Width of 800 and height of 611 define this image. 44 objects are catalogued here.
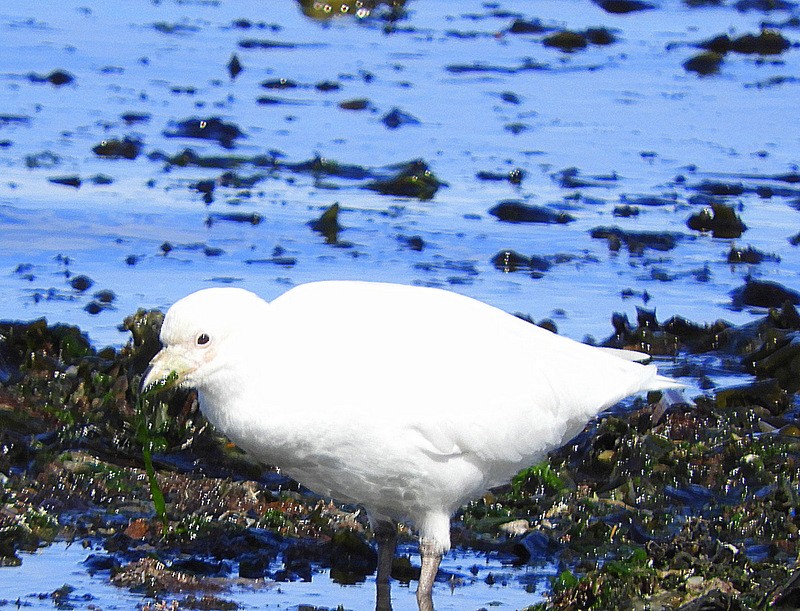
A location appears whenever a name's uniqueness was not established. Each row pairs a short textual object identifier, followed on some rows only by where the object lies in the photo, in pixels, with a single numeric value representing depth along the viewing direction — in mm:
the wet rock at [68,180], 10969
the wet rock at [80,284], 8859
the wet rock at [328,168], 11539
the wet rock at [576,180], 11527
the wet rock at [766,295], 9070
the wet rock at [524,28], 18172
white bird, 4926
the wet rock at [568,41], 17094
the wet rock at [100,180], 11062
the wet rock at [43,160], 11445
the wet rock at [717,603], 4807
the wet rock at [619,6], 19112
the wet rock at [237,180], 11250
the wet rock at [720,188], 11477
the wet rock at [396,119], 13172
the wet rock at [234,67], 15116
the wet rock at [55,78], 14297
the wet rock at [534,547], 5961
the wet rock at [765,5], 19328
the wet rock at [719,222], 10570
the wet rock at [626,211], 10828
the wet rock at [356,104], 13805
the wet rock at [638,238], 10184
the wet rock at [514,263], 9695
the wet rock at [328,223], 10195
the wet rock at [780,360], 7688
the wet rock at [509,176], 11500
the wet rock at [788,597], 4793
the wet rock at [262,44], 16702
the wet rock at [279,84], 14578
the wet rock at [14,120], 12656
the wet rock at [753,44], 17047
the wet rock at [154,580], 5453
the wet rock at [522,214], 10625
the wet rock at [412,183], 11055
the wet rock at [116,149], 11758
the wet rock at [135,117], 12922
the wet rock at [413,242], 9953
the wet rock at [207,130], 12516
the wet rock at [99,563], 5590
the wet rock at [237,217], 10375
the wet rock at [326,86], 14578
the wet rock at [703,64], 16172
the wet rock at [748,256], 9875
